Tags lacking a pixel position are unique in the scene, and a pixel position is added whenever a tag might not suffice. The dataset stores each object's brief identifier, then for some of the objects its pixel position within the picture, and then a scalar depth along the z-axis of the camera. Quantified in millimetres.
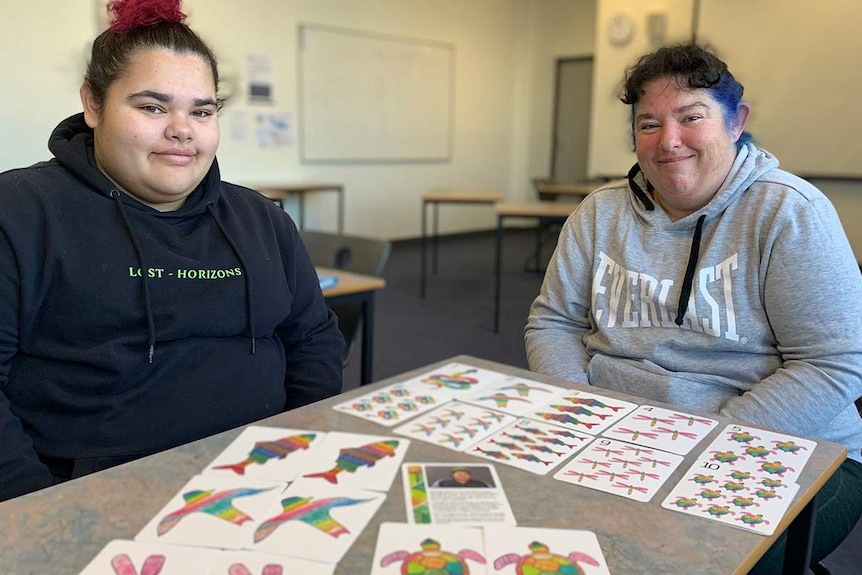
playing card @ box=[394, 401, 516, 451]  1007
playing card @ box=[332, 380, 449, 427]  1094
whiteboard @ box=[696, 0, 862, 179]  5473
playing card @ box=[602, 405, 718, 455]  1019
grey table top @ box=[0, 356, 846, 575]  708
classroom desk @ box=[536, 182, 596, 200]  5627
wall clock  6742
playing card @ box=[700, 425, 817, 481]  940
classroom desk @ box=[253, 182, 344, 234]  5574
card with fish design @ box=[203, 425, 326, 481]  886
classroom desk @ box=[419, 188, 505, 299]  5406
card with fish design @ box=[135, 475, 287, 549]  736
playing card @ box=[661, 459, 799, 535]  807
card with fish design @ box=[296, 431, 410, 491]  873
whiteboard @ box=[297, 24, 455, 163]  6594
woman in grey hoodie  1271
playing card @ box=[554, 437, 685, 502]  877
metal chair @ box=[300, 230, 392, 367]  2385
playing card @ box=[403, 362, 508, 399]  1225
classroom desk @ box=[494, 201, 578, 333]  4285
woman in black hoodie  1144
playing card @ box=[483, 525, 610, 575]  702
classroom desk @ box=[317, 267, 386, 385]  2100
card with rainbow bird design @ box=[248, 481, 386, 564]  724
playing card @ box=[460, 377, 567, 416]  1158
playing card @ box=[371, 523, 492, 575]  697
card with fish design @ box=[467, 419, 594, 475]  944
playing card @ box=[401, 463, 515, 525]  794
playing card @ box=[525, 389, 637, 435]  1089
